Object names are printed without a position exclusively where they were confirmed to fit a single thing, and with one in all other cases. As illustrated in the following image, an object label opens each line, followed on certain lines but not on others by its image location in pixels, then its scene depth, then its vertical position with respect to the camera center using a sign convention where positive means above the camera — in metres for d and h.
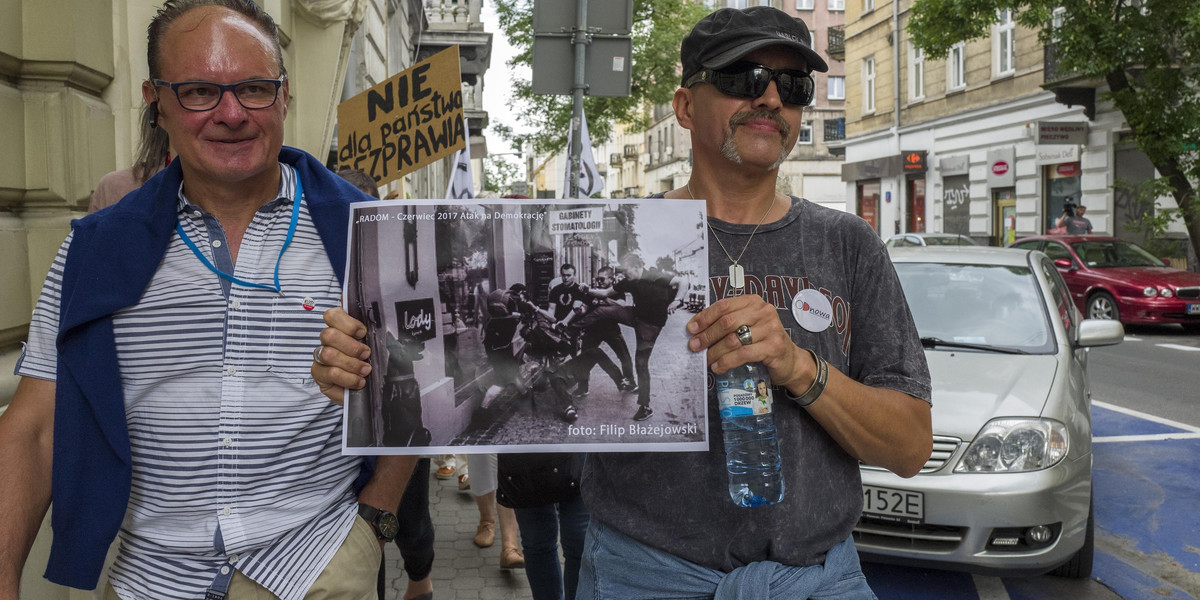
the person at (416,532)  3.81 -1.11
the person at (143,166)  2.32 +0.25
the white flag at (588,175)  8.77 +0.74
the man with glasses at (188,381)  1.82 -0.23
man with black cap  1.83 -0.26
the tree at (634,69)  32.22 +6.52
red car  14.37 -0.52
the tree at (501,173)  75.66 +6.63
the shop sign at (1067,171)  23.36 +1.87
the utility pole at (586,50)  7.08 +1.49
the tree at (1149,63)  15.81 +3.06
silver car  4.33 -1.05
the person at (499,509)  4.83 -1.27
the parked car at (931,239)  18.89 +0.20
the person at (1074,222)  18.89 +0.50
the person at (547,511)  3.53 -0.97
